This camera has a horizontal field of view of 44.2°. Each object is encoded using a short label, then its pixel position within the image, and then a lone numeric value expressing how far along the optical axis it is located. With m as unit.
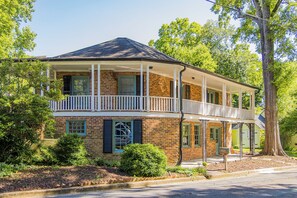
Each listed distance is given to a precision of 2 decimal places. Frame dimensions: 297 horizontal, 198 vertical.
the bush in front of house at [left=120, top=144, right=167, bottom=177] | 13.84
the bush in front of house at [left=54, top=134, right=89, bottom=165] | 15.30
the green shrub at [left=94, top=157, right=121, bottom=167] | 15.76
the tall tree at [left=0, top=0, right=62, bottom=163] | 13.84
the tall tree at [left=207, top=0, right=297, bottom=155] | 24.50
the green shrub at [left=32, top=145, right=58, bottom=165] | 14.80
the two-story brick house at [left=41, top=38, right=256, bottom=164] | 18.17
